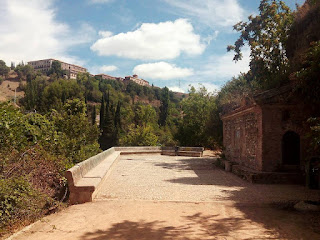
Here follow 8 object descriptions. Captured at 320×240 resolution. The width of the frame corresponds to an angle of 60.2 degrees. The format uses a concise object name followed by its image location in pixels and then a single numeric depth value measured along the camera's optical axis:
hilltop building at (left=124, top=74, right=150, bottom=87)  141.90
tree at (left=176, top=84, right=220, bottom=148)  32.65
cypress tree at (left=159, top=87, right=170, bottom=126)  79.50
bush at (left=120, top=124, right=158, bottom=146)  44.96
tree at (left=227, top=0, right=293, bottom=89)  19.73
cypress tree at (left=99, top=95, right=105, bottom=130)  58.31
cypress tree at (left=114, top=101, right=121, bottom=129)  58.52
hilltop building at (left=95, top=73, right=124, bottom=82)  141.32
